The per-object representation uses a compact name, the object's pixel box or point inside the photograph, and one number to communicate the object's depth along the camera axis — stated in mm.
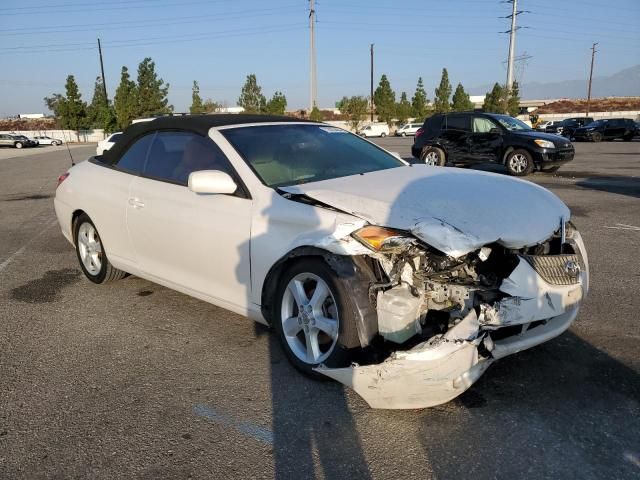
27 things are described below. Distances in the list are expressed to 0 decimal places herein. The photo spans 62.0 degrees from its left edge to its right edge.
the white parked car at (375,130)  55062
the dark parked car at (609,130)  32156
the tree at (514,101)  61812
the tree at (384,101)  67312
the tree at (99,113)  55812
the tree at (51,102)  100838
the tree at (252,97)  54781
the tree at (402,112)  69188
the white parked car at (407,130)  54156
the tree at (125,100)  52625
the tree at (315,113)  47169
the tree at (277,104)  55031
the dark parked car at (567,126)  35797
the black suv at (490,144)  13742
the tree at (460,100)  69125
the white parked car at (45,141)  55419
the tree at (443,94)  70250
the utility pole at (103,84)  56675
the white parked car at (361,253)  2764
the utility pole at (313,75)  47156
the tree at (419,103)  71938
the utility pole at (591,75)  71062
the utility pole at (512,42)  44094
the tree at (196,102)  56469
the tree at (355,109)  61062
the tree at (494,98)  61338
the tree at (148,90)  53969
